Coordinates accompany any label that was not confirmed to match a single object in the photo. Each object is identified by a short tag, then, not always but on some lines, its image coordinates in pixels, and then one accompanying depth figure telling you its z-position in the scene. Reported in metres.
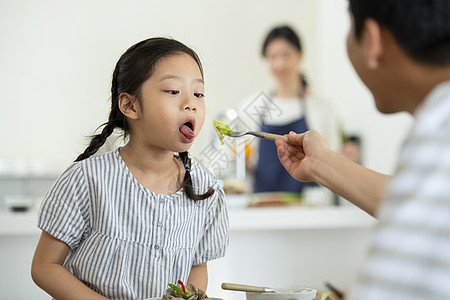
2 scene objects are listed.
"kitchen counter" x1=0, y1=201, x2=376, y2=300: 2.46
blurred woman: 3.81
